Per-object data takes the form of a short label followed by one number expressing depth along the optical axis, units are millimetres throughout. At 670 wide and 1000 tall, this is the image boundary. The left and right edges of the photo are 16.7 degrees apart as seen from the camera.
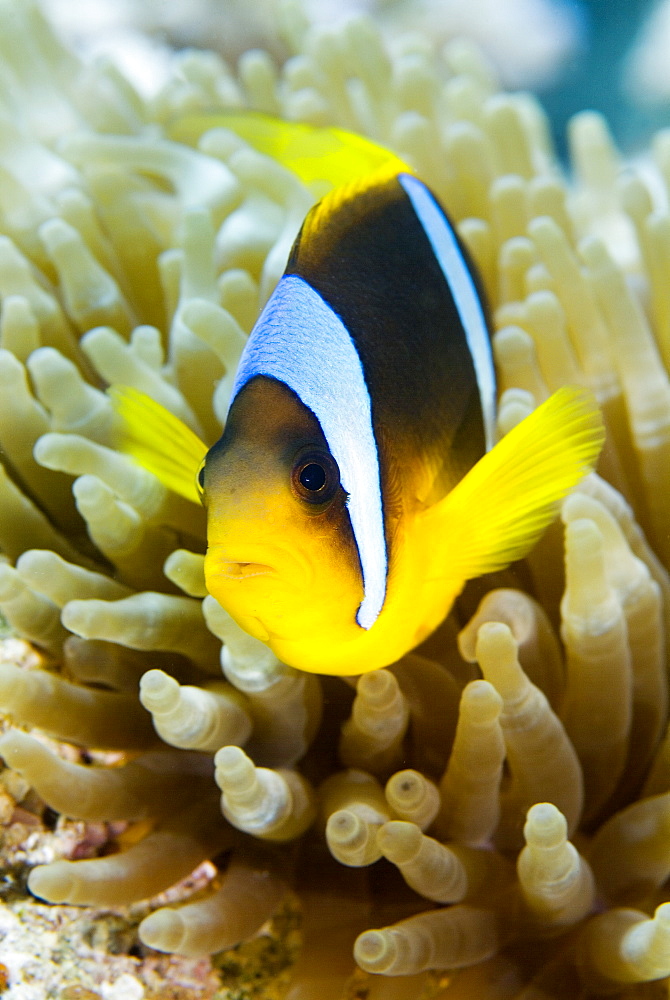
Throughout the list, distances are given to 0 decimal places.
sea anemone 270
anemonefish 249
